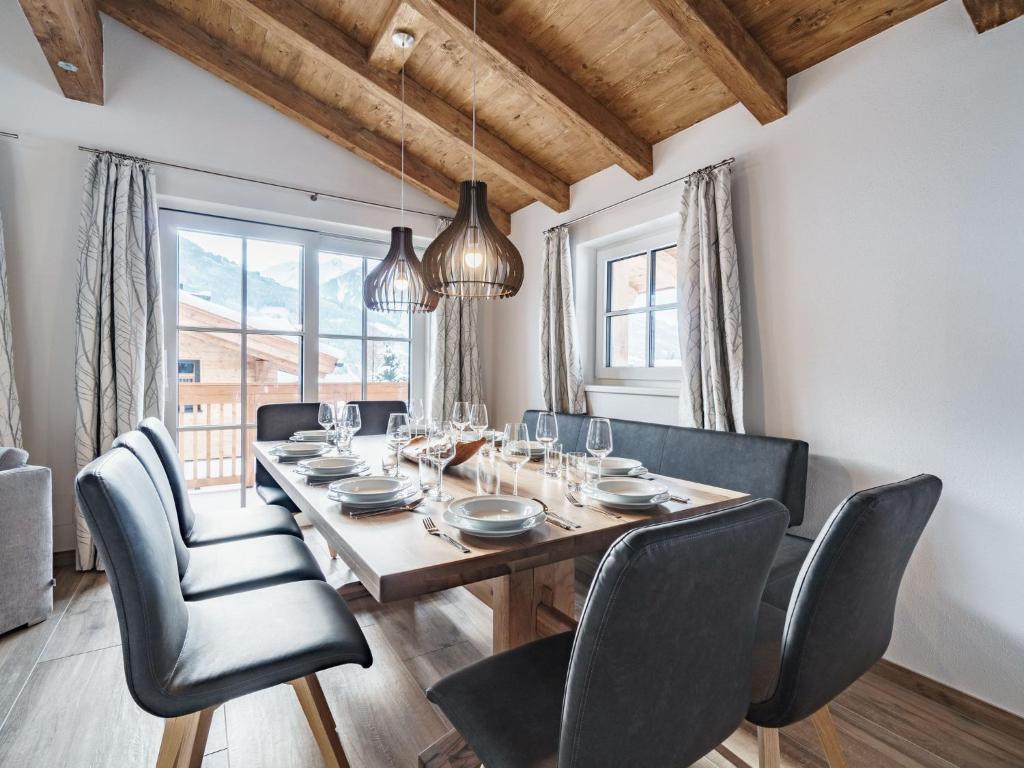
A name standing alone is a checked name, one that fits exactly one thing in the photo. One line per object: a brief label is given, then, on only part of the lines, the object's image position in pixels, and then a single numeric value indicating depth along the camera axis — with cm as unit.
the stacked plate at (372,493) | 134
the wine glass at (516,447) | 150
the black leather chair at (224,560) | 147
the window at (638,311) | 293
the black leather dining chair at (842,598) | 90
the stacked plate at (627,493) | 137
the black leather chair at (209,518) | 180
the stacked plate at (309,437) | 238
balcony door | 315
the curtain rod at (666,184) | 232
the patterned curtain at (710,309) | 226
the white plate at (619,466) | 180
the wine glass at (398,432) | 176
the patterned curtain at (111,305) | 265
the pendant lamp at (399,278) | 243
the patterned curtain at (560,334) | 323
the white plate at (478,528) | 113
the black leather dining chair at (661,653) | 69
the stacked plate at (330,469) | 164
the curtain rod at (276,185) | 277
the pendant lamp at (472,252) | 185
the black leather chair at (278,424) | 268
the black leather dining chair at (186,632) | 93
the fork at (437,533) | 108
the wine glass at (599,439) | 154
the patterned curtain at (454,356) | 374
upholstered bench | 180
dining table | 100
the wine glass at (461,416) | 220
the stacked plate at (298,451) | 198
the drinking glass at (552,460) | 177
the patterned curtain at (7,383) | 250
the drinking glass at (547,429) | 174
